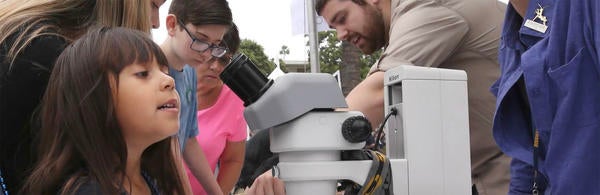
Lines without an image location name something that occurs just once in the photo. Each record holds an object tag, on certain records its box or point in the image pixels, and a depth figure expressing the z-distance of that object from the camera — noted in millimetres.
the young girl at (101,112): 1371
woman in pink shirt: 3248
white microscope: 1364
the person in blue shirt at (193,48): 2553
